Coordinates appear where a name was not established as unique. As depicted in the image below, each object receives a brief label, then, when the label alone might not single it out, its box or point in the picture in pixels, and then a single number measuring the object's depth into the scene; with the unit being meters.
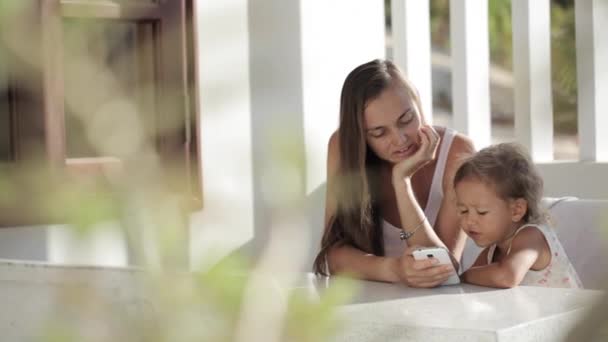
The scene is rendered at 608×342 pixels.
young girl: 2.54
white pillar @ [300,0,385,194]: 3.75
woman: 2.74
